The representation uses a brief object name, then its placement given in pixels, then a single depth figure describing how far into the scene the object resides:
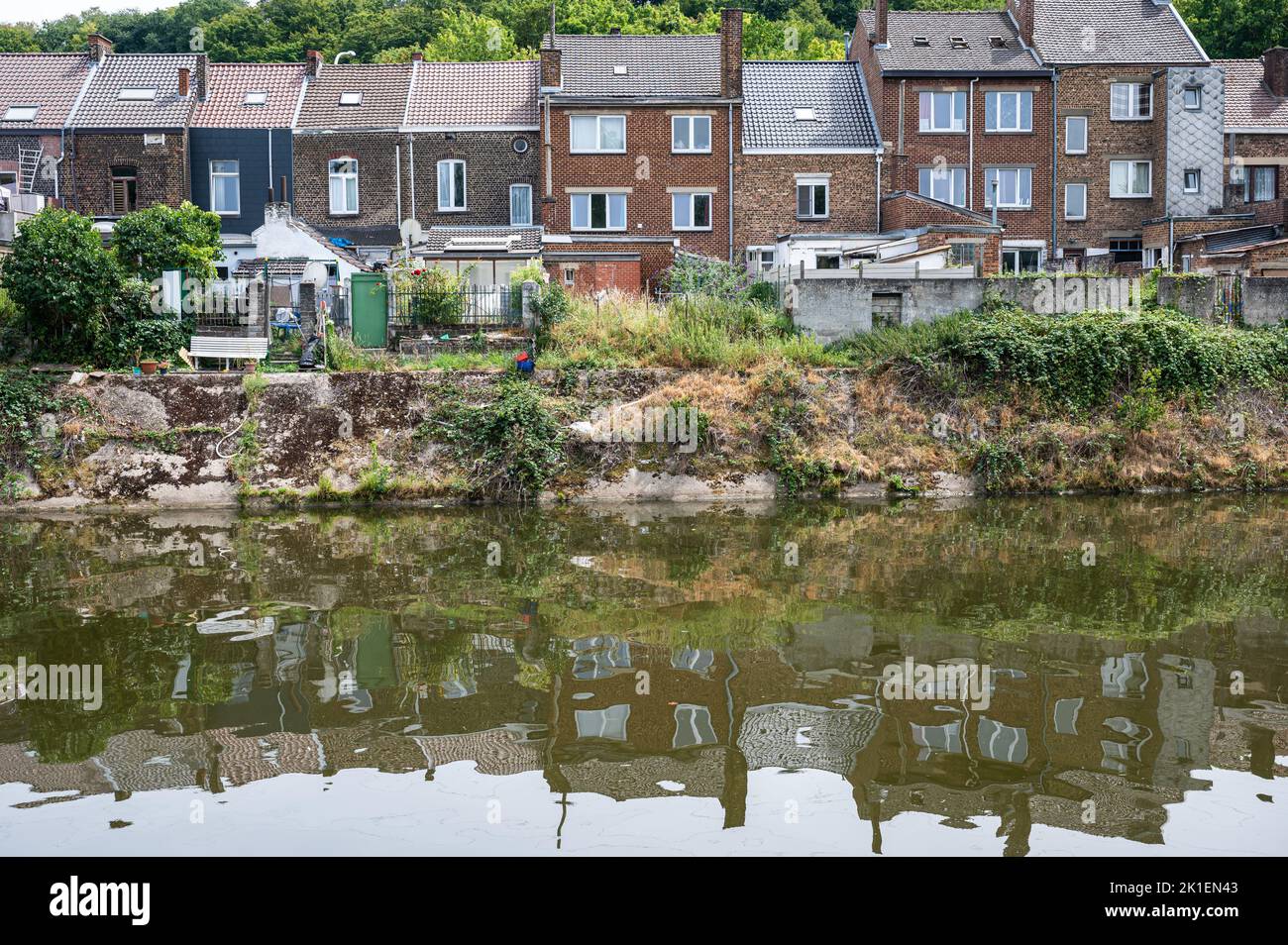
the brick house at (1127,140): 39.25
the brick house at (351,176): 39.53
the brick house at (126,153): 38.94
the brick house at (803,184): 37.59
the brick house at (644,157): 37.56
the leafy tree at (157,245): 26.44
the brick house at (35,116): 38.81
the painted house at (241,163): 39.22
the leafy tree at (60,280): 24.23
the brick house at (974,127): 38.50
